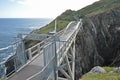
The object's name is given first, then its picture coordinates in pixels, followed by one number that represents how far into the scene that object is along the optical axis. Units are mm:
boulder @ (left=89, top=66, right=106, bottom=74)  7929
